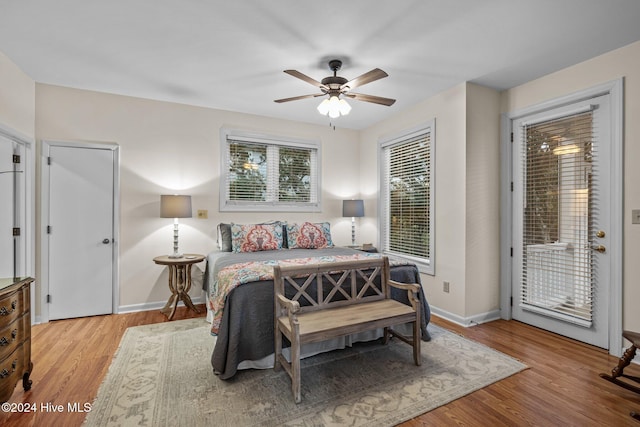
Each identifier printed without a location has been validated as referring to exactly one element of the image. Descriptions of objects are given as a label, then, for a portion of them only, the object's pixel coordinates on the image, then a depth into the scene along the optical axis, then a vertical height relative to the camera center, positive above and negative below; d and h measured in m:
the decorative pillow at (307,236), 4.07 -0.32
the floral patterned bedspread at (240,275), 2.35 -0.50
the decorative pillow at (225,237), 3.88 -0.31
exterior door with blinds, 2.73 -0.06
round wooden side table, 3.51 -0.82
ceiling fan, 2.80 +1.13
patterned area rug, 1.83 -1.22
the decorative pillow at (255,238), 3.78 -0.31
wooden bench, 2.05 -0.74
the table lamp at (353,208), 4.77 +0.08
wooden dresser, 1.79 -0.77
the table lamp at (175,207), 3.55 +0.07
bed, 2.20 -0.86
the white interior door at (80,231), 3.42 -0.21
